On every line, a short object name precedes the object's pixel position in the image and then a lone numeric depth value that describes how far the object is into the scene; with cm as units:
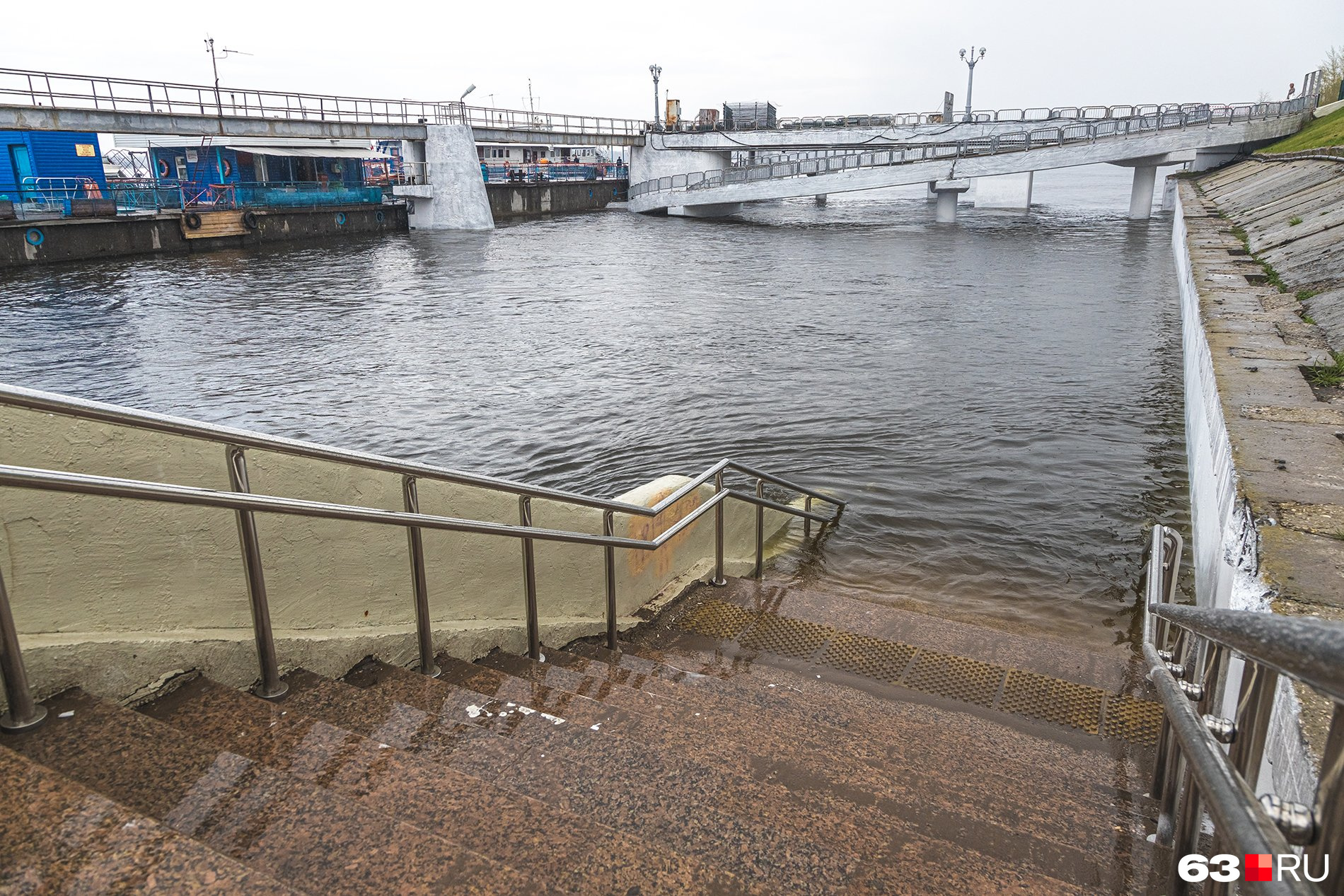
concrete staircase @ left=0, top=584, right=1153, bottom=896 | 200
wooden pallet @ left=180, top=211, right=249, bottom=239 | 3042
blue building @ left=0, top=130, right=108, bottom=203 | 3014
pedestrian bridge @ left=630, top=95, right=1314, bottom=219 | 3875
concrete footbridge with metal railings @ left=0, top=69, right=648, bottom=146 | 2656
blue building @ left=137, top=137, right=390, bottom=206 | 3444
